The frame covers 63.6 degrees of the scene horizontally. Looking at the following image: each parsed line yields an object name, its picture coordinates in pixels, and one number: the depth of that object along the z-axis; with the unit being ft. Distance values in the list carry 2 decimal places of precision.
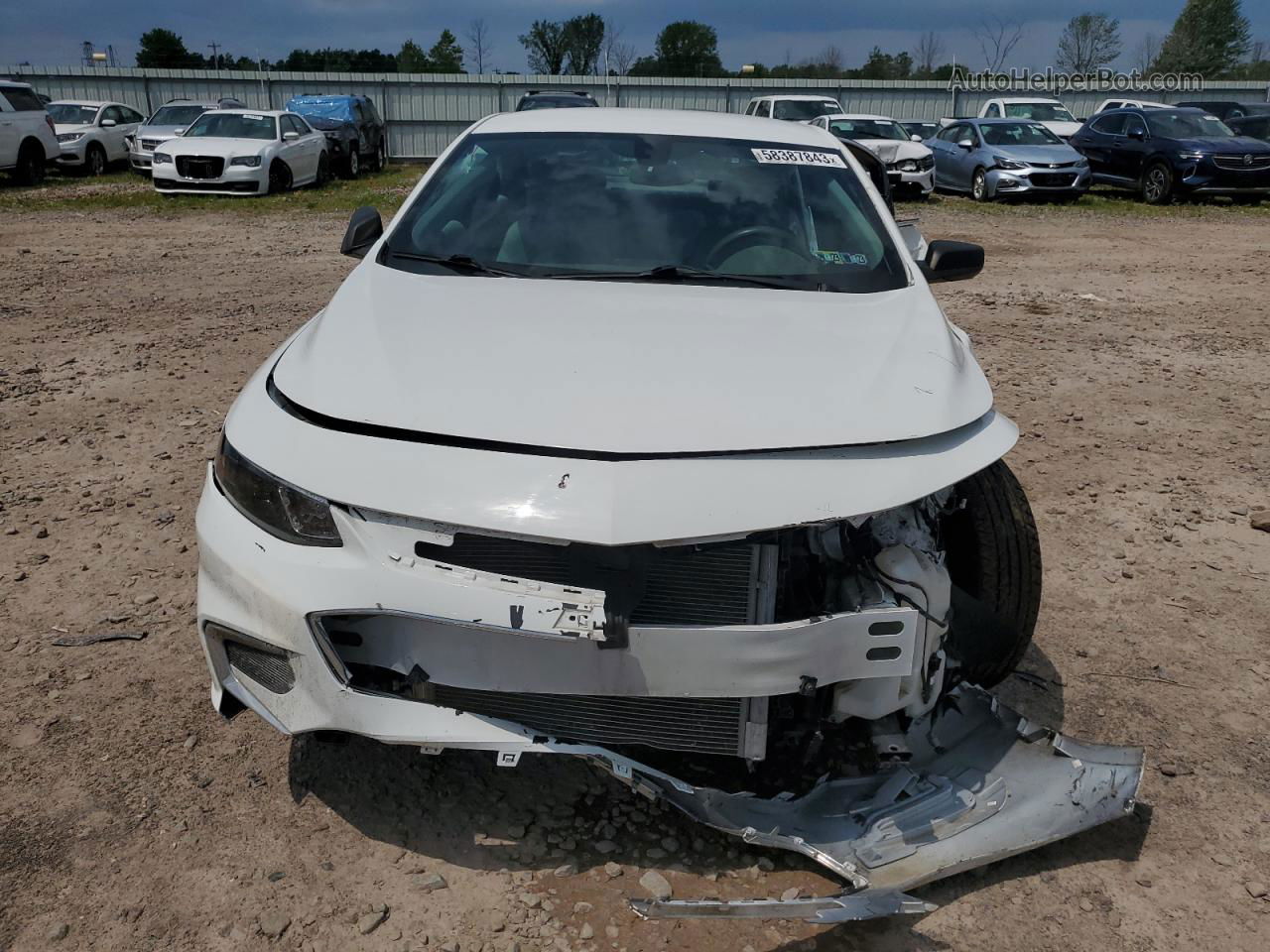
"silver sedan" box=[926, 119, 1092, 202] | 51.52
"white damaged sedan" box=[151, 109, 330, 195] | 47.85
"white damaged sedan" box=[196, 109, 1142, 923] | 6.51
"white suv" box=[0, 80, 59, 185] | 52.26
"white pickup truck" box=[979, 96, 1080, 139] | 64.75
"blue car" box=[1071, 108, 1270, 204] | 51.16
